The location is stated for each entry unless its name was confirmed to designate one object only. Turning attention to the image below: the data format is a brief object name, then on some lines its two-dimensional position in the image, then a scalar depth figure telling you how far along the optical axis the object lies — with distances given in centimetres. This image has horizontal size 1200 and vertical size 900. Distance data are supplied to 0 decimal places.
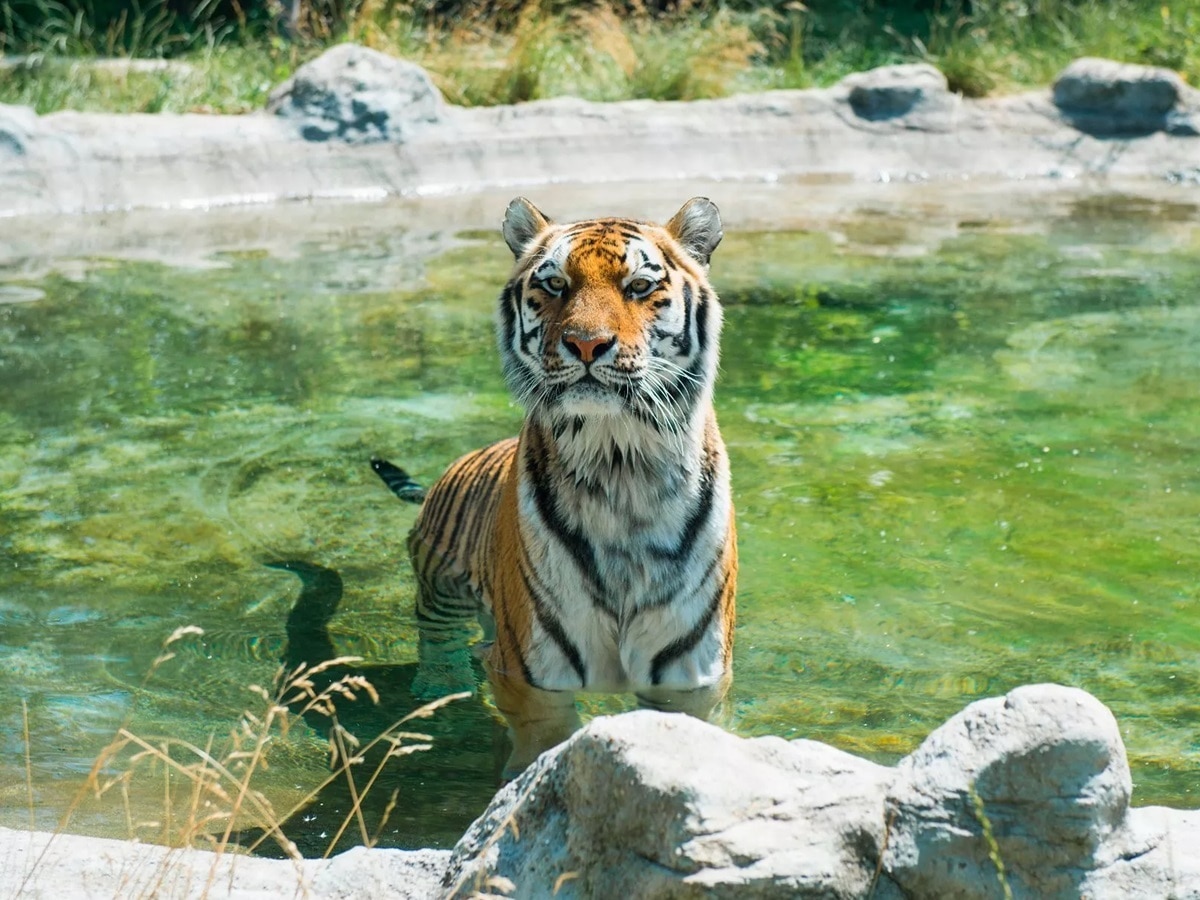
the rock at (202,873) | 269
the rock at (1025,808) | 237
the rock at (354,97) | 1143
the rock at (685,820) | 234
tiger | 354
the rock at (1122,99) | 1275
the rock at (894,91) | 1276
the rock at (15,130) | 1023
